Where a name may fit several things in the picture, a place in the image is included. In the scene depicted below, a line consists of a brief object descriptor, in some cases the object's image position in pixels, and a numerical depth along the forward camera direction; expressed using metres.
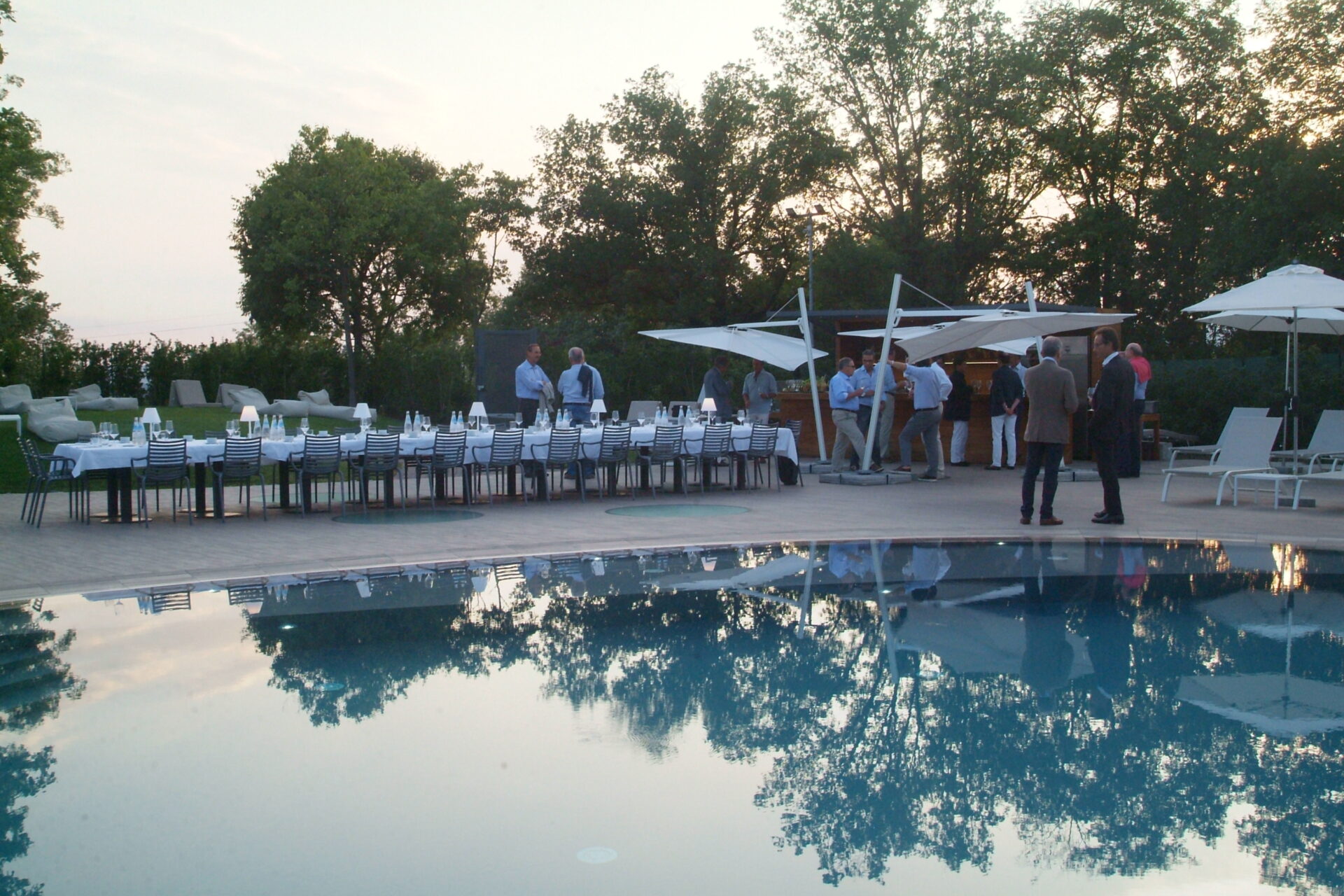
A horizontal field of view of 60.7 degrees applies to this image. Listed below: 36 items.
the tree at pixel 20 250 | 24.78
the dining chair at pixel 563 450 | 13.55
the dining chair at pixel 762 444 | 14.86
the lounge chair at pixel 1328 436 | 14.26
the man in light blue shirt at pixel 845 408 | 15.66
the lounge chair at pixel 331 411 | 26.78
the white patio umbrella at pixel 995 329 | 13.79
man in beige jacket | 10.80
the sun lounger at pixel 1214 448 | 14.05
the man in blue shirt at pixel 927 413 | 15.77
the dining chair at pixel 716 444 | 14.55
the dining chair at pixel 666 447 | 14.20
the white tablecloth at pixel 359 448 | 11.46
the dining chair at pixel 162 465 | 11.52
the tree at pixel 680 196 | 35.69
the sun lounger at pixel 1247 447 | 12.99
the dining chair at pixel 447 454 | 13.07
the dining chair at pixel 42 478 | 11.87
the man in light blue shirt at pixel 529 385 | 15.66
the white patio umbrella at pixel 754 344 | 16.86
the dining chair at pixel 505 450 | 13.30
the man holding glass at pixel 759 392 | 16.55
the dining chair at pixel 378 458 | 12.65
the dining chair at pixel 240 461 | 11.98
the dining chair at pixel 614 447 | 13.94
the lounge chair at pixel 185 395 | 28.50
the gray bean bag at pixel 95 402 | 25.17
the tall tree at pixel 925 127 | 34.19
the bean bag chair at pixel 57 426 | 18.84
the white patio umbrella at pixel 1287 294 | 12.62
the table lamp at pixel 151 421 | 11.90
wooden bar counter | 18.55
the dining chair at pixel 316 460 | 12.36
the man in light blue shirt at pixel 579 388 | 15.53
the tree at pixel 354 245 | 40.44
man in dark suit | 10.96
